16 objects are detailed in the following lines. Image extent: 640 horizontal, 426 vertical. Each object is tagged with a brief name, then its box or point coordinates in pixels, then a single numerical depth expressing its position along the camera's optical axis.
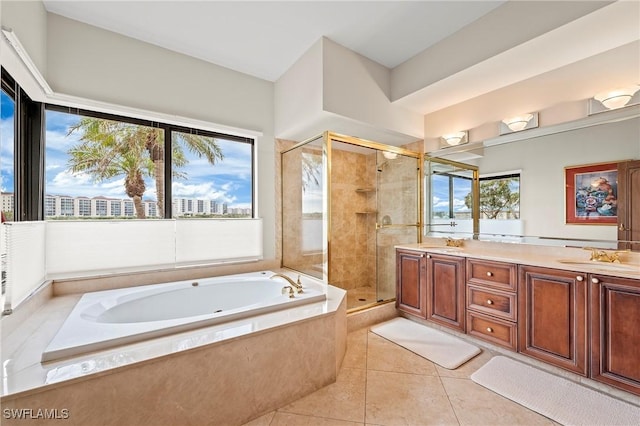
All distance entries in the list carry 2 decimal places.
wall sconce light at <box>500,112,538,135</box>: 2.42
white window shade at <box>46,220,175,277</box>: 2.15
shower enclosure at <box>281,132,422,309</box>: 2.83
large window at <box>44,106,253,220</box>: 2.22
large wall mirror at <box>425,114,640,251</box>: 1.97
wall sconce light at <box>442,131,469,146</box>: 2.91
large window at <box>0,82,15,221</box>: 1.69
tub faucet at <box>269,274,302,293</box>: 2.20
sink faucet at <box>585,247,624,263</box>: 1.97
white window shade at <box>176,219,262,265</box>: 2.67
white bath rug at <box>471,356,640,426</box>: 1.55
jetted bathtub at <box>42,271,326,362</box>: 1.37
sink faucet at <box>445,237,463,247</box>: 2.95
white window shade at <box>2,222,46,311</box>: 1.51
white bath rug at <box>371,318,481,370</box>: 2.20
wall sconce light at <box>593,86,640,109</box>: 1.95
